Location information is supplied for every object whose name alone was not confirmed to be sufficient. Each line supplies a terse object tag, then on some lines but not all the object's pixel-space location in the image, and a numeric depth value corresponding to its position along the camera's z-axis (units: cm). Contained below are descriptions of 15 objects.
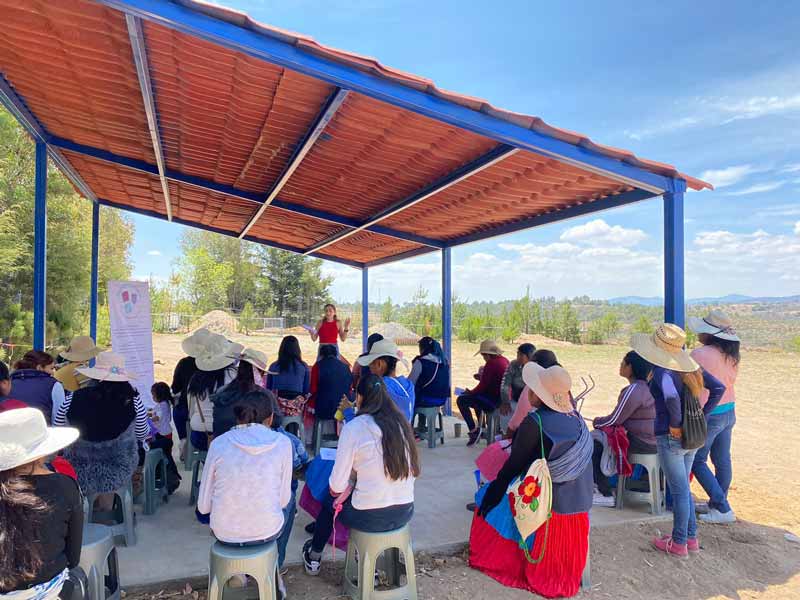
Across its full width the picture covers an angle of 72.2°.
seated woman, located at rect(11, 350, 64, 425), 341
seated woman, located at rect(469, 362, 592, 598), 283
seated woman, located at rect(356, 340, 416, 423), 381
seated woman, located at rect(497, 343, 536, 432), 491
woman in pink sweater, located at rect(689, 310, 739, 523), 390
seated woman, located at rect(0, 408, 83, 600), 177
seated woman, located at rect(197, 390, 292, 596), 234
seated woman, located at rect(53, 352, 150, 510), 299
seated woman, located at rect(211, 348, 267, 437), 318
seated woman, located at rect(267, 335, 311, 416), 480
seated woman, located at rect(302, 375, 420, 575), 257
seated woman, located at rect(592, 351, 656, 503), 374
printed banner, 668
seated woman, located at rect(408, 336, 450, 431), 550
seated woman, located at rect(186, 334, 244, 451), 384
